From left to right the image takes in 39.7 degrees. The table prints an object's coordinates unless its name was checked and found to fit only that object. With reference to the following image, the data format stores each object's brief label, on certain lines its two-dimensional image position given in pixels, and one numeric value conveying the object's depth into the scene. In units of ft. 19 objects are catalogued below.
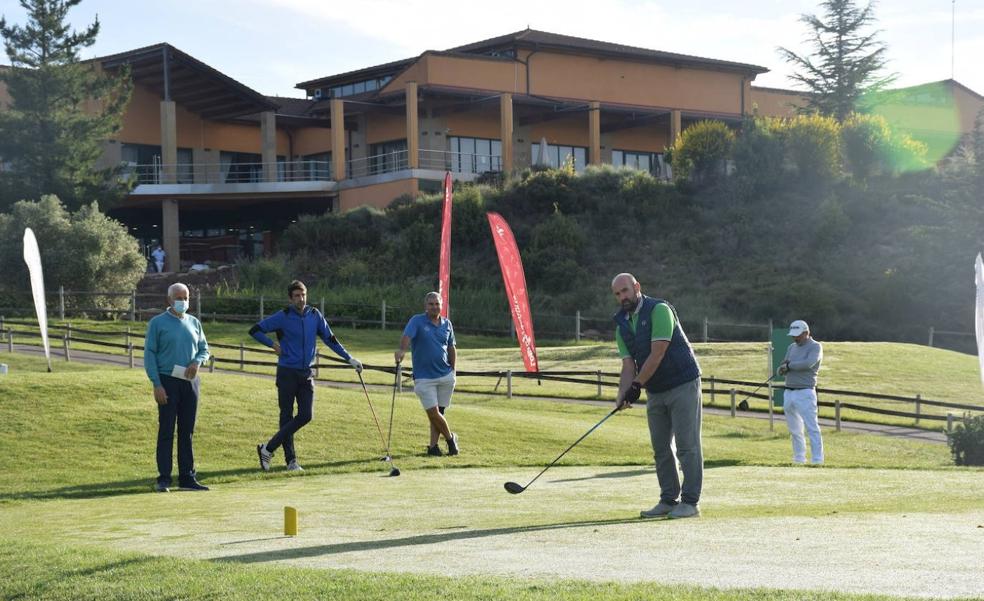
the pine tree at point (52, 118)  181.27
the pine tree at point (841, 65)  232.53
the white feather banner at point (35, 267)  77.05
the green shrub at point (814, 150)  204.64
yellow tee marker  31.40
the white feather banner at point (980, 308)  67.77
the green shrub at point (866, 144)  204.85
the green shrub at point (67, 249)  151.84
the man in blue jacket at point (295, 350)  49.55
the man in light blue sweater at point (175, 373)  44.75
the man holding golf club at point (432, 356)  53.01
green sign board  75.41
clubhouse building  204.44
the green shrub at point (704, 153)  207.79
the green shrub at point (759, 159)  204.44
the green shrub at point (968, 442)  62.64
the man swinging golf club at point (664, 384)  34.50
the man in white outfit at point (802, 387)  58.85
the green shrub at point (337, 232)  189.47
